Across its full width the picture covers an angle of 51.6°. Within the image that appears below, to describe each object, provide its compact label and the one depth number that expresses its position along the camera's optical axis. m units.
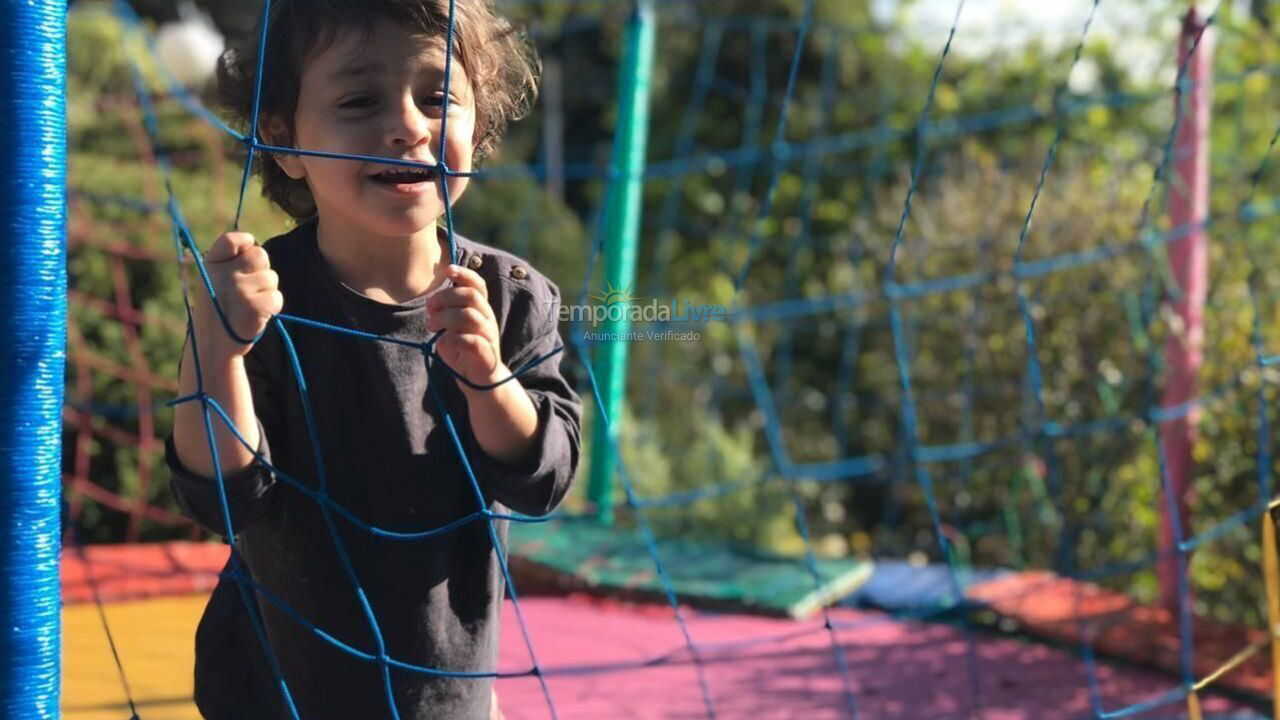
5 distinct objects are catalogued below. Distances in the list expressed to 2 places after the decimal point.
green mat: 3.31
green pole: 3.86
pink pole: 3.28
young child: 1.41
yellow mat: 2.45
